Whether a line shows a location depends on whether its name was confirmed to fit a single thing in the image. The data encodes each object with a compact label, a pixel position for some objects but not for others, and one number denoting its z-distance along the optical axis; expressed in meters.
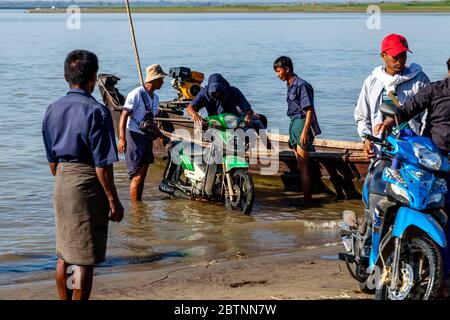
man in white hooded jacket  6.85
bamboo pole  14.06
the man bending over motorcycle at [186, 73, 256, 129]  10.33
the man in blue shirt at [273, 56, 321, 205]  10.28
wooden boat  11.11
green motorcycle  10.23
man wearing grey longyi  5.50
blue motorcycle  5.38
